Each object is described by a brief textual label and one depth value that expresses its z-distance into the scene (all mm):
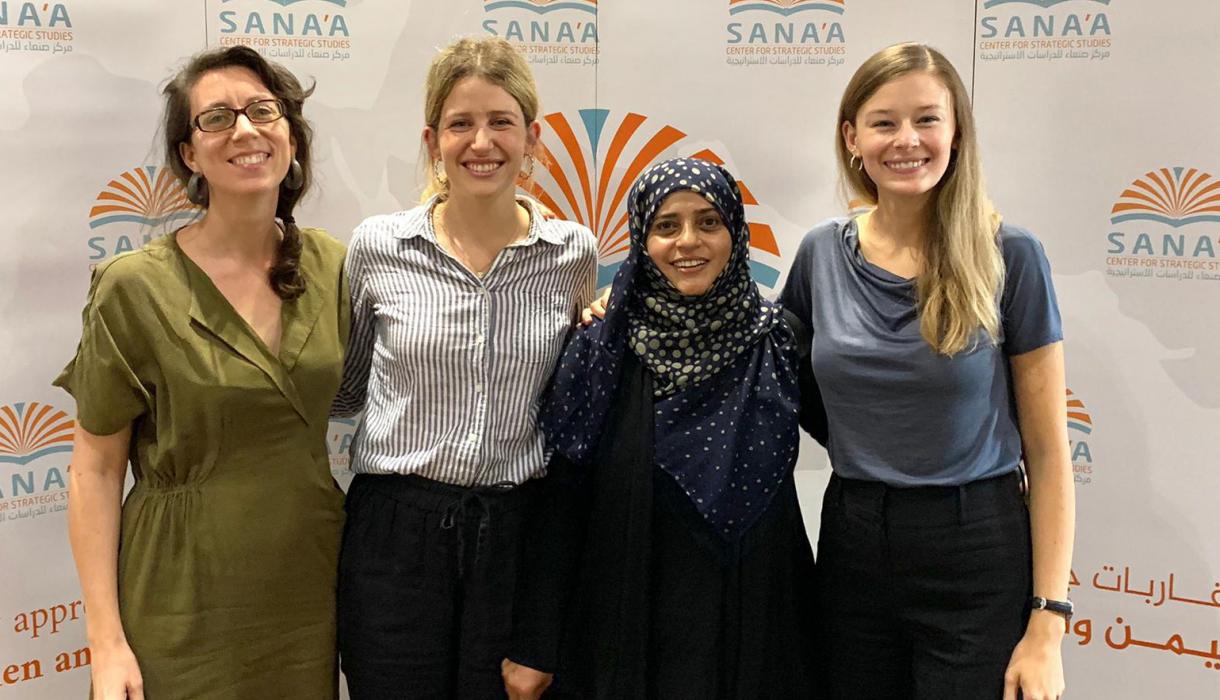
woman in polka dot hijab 1729
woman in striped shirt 1784
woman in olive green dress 1692
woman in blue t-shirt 1659
